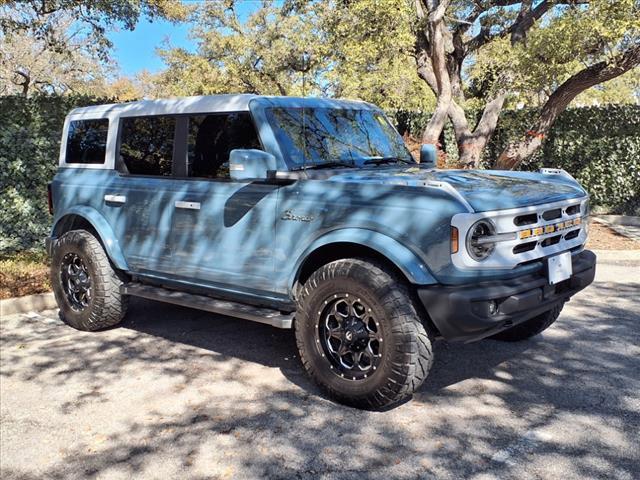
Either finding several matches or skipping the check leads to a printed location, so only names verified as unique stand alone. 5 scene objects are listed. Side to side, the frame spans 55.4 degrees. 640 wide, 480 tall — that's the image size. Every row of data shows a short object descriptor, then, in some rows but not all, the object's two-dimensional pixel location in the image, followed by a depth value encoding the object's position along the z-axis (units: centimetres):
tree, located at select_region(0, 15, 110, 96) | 2342
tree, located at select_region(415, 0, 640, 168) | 942
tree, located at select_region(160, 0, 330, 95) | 2077
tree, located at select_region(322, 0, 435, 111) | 1065
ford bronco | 356
